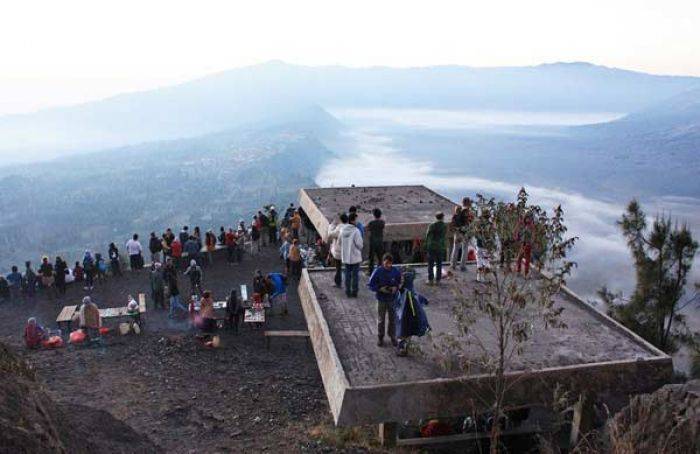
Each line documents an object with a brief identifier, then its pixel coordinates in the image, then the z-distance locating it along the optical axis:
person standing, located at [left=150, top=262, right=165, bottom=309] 15.78
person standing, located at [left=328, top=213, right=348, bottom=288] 10.54
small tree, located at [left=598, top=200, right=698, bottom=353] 14.84
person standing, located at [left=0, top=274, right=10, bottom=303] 17.06
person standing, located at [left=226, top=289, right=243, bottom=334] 14.59
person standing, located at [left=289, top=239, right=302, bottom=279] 17.25
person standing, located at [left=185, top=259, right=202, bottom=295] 16.21
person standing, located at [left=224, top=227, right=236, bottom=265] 19.64
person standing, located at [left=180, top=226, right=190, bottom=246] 19.45
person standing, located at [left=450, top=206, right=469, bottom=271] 11.12
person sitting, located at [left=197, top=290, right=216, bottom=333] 14.26
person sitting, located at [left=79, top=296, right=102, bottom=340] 13.79
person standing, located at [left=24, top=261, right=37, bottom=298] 17.12
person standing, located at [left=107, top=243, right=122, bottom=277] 18.23
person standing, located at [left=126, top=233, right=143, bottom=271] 18.28
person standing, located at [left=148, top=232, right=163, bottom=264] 18.80
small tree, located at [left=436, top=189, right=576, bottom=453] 6.77
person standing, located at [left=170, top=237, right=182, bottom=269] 18.68
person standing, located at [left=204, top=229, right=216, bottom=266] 19.70
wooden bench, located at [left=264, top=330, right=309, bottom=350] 14.14
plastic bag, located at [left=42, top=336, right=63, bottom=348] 13.75
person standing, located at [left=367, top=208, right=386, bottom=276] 10.88
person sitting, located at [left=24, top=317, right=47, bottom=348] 13.67
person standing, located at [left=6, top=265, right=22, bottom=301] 17.44
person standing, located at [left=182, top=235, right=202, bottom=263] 18.53
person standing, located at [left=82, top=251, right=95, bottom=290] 17.64
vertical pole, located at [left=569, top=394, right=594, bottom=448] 9.01
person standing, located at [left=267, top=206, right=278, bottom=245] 21.53
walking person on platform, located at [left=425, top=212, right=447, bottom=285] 10.70
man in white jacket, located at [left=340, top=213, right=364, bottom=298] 10.35
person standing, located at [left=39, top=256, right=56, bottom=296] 17.16
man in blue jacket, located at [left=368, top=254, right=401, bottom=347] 8.55
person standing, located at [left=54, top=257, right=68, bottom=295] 16.98
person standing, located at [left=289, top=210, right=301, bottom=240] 20.70
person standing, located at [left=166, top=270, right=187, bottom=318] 15.27
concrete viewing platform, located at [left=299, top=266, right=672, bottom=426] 8.02
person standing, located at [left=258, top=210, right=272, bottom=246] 21.08
